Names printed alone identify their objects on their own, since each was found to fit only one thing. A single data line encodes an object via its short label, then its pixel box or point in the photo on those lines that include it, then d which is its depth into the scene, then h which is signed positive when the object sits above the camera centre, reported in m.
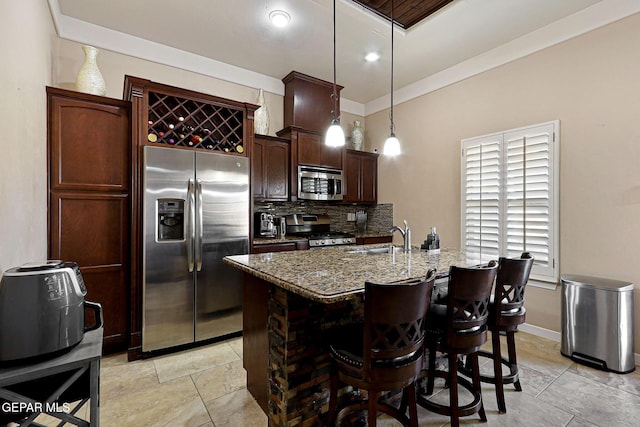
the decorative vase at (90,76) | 2.71 +1.24
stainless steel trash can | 2.40 -0.92
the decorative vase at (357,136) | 4.89 +1.25
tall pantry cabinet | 2.45 +0.14
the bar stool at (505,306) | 1.87 -0.61
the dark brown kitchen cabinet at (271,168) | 3.81 +0.58
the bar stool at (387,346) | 1.24 -0.60
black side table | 0.97 -0.65
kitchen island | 1.53 -0.63
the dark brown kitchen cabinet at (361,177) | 4.71 +0.57
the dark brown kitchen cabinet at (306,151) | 4.06 +0.87
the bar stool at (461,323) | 1.57 -0.62
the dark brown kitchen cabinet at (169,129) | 2.65 +0.84
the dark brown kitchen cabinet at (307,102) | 4.17 +1.59
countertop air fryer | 1.01 -0.36
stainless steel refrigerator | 2.67 -0.30
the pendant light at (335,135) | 2.50 +0.65
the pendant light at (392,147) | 2.64 +0.58
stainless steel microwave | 4.13 +0.41
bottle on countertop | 2.73 -0.29
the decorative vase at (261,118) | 3.89 +1.23
